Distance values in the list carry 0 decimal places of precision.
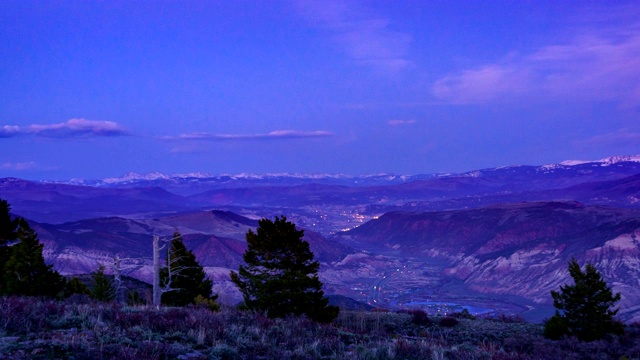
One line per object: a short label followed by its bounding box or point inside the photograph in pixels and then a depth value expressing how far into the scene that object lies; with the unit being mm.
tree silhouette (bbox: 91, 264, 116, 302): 42344
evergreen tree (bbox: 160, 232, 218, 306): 39656
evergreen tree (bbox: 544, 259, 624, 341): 26966
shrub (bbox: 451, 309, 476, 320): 40438
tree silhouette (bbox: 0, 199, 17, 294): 35812
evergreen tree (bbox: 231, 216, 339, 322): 25781
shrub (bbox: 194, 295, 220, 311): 31016
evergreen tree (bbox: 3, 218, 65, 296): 31188
